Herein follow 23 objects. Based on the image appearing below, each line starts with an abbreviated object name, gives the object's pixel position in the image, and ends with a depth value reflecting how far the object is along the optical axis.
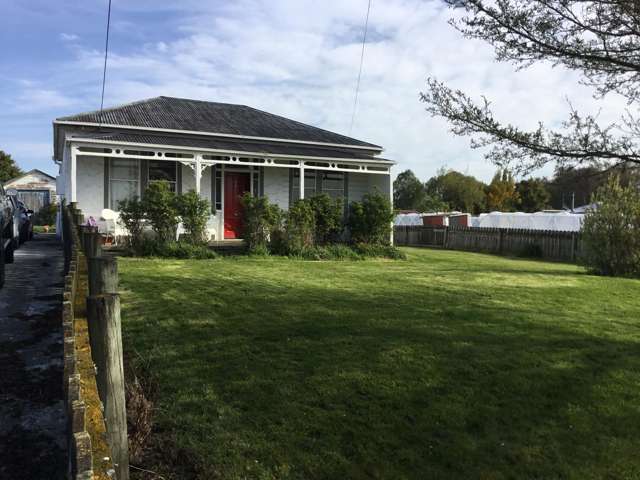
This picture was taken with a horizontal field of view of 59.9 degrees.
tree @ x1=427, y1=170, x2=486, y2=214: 60.91
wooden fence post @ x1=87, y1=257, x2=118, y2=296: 2.88
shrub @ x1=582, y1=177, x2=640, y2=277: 14.41
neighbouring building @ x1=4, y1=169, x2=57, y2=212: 39.07
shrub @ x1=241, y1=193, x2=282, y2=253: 15.55
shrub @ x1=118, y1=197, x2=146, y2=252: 14.28
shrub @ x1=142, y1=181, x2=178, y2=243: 14.23
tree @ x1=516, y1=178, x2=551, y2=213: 59.25
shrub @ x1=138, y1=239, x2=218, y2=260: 14.23
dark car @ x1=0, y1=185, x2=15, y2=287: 10.10
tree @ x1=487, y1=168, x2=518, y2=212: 58.66
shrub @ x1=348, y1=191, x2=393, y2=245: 17.44
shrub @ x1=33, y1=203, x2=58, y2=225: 33.94
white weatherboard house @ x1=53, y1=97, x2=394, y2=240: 16.23
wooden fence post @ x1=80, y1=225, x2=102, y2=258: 4.40
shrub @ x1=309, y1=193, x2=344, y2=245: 16.80
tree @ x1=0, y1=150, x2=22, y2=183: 59.09
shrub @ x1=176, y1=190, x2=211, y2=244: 14.77
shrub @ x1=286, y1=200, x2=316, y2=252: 15.81
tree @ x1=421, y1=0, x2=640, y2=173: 6.05
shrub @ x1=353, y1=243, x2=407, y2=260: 17.00
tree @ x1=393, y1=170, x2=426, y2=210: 66.81
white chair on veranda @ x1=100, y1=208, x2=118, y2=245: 15.52
